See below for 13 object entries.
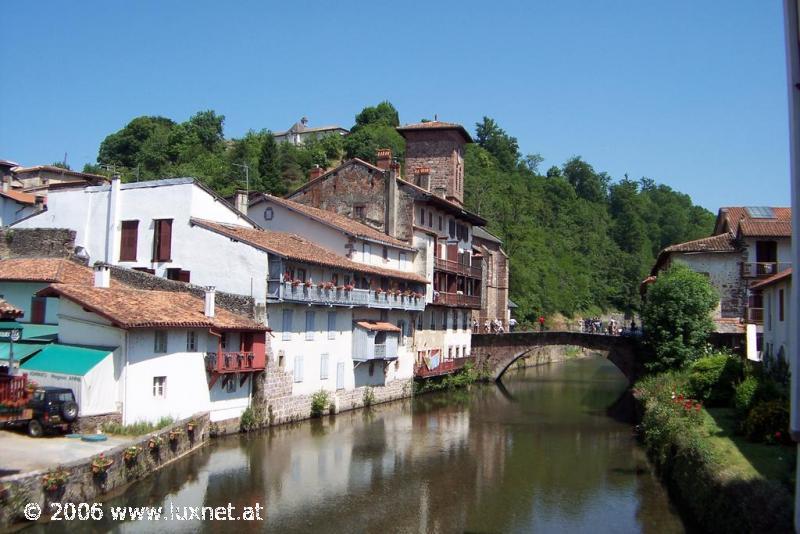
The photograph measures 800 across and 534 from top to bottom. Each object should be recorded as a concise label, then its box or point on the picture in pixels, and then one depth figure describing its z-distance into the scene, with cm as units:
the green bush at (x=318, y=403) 3544
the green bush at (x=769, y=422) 2148
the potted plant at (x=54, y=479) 1769
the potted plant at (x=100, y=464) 1959
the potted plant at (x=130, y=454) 2134
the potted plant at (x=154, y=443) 2311
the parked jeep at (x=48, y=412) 2228
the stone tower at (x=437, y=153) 6200
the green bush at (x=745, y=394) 2544
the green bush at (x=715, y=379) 3009
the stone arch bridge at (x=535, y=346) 4912
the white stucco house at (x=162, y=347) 2525
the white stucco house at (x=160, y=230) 3266
